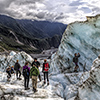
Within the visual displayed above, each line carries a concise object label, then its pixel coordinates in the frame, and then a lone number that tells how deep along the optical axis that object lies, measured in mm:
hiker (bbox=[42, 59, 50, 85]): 12188
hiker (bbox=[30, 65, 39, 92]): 9867
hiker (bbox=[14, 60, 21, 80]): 15123
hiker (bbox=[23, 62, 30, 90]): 10328
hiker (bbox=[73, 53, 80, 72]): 15716
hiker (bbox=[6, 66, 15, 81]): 15241
